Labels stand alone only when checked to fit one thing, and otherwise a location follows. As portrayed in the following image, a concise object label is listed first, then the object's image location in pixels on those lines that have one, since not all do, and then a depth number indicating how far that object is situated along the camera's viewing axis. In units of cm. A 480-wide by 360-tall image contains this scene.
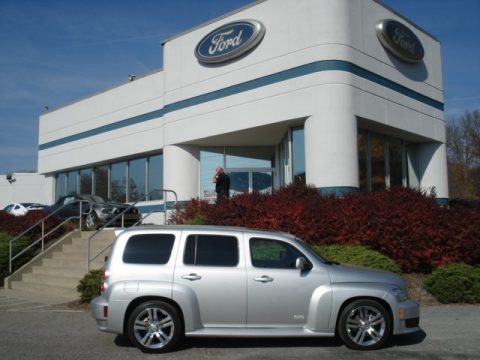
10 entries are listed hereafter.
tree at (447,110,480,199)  5123
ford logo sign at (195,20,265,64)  1678
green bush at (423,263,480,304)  1012
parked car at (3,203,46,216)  2764
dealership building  1535
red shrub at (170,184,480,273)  1148
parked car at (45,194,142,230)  1758
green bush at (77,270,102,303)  1019
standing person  1480
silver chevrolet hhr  668
